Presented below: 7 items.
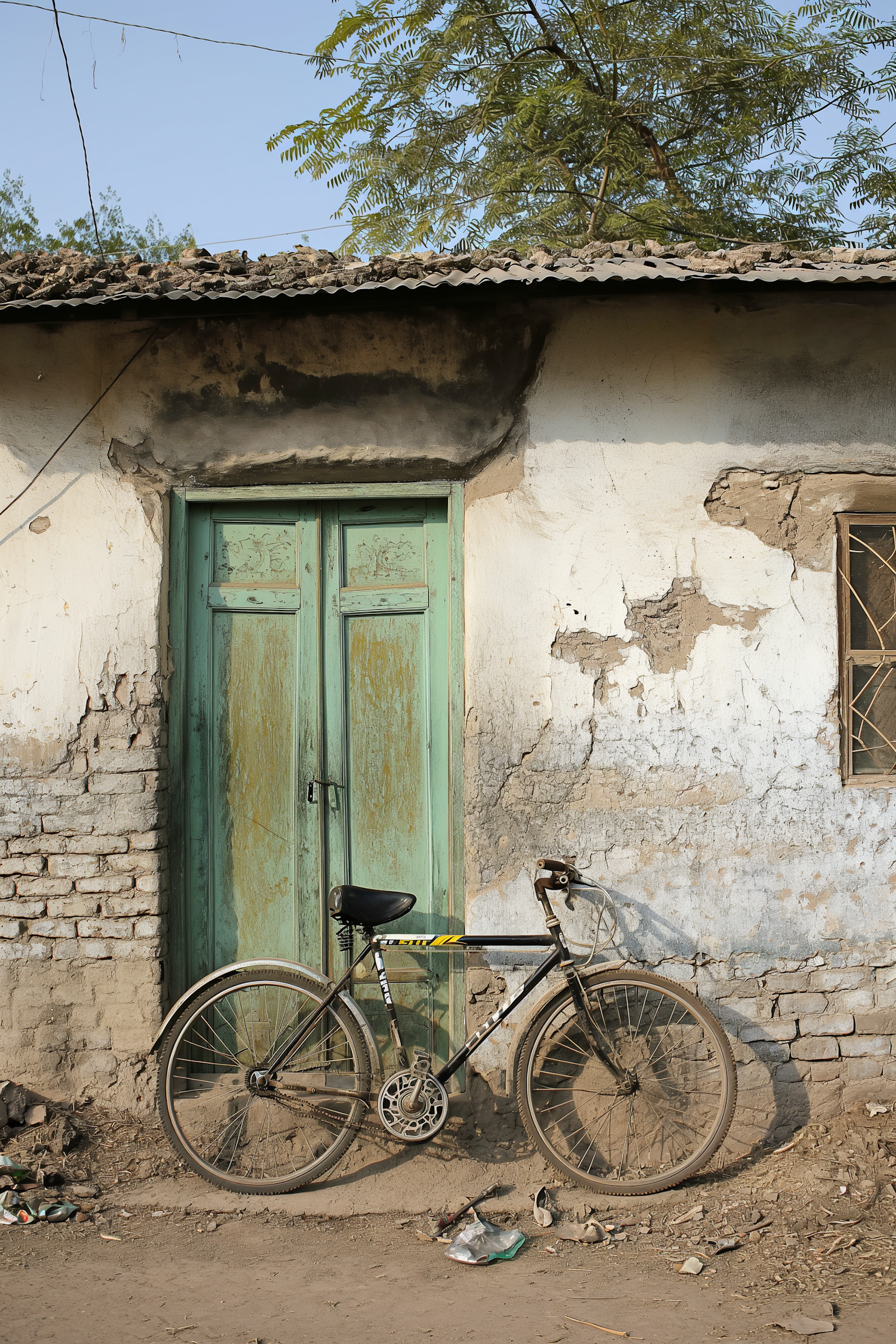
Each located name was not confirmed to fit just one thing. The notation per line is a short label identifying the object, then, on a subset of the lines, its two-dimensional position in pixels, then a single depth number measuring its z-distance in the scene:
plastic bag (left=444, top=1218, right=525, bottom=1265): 2.95
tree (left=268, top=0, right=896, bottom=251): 8.34
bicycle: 3.30
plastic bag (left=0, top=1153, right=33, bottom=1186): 3.25
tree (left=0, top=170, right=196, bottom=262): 16.56
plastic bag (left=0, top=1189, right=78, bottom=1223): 3.11
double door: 3.78
